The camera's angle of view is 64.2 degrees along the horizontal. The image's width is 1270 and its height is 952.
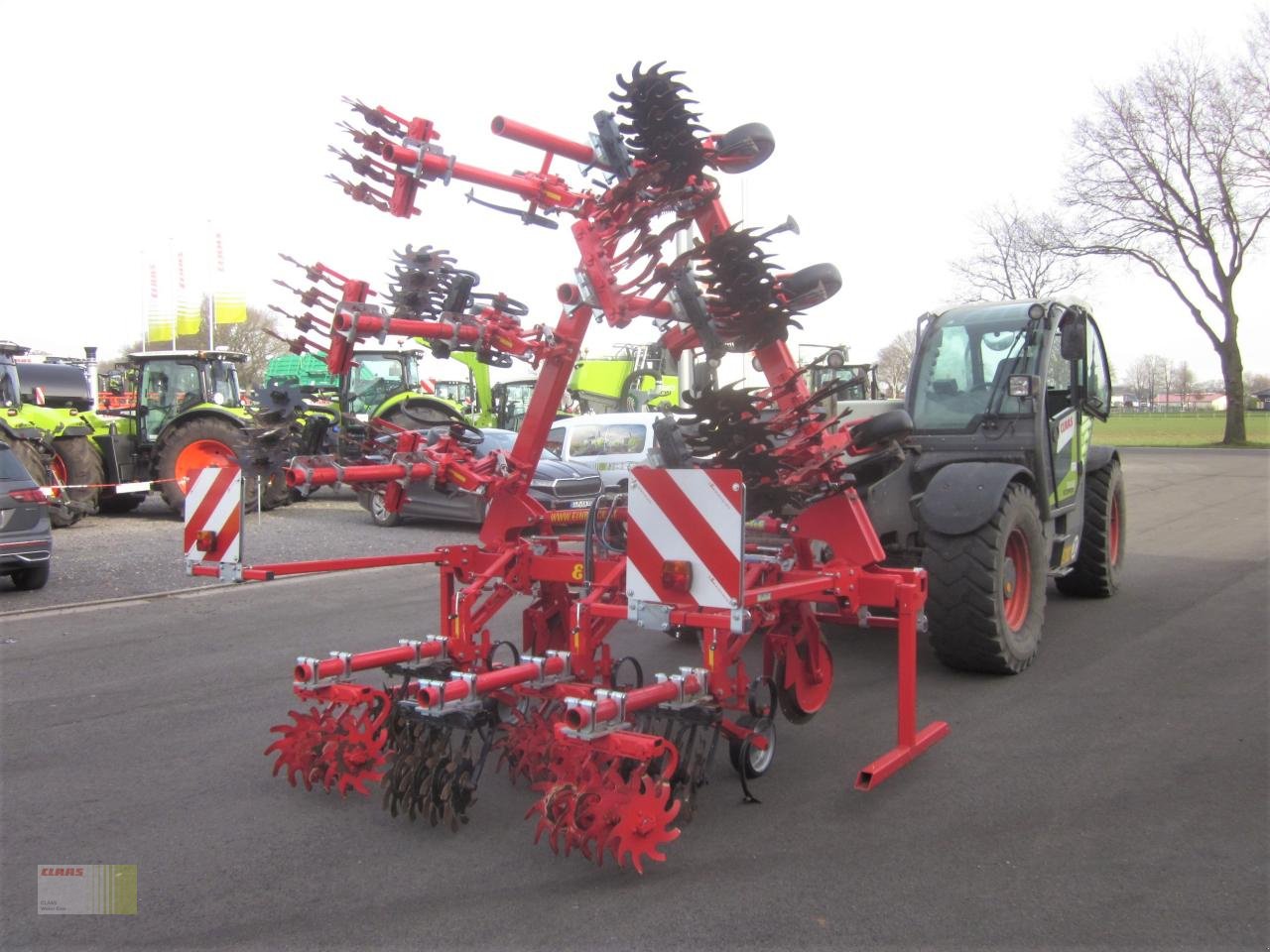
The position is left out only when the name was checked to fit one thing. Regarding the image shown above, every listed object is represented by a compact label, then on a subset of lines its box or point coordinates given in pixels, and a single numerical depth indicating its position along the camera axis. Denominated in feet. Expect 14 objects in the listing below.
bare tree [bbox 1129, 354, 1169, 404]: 356.83
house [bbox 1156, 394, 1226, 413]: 287.28
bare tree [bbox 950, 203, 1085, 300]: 114.73
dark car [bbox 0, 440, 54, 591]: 30.25
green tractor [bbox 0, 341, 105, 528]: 44.34
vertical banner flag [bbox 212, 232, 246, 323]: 123.54
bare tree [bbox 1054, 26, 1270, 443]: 103.65
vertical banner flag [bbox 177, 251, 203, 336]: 128.47
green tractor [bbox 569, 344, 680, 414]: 77.61
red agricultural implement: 12.82
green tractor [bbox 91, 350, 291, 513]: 51.21
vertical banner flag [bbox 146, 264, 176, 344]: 134.82
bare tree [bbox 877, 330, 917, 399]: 131.75
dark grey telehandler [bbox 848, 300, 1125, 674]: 20.43
